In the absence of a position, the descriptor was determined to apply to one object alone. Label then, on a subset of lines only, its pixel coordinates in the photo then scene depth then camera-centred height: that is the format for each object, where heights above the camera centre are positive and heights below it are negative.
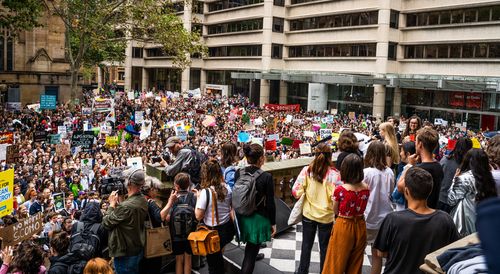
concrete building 39.69 +4.51
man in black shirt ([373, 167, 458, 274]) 3.96 -1.08
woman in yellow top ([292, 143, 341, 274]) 5.90 -1.27
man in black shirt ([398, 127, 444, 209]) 5.33 -0.59
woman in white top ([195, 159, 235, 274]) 5.62 -1.37
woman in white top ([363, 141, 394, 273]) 5.75 -1.06
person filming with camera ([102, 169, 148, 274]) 5.28 -1.51
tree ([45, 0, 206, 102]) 31.22 +4.48
